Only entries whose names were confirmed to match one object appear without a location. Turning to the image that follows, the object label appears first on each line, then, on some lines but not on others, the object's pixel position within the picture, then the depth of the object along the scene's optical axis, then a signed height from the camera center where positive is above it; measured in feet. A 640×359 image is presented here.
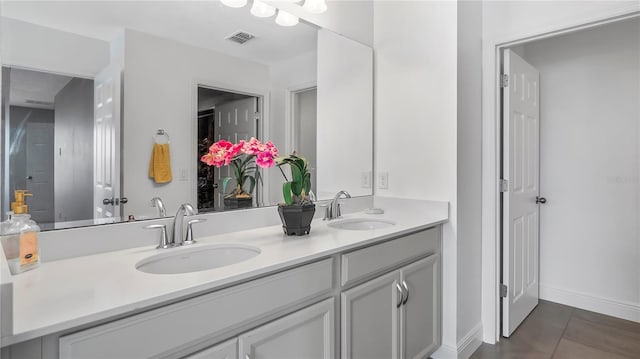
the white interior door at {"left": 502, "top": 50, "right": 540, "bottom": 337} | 7.68 -0.33
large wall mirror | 3.59 +1.01
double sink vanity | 2.49 -1.13
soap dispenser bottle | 3.15 -0.58
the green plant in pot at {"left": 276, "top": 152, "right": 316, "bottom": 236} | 4.98 -0.37
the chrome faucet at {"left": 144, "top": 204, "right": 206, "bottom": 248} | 4.24 -0.69
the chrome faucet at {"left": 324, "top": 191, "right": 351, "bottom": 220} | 6.61 -0.61
